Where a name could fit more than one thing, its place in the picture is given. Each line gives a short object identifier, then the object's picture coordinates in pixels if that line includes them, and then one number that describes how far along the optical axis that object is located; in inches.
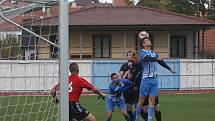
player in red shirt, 425.7
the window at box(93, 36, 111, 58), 1785.2
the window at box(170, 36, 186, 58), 1835.6
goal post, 326.6
